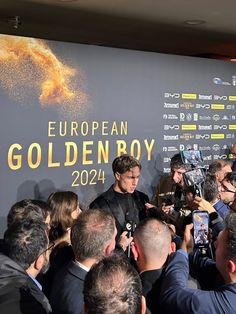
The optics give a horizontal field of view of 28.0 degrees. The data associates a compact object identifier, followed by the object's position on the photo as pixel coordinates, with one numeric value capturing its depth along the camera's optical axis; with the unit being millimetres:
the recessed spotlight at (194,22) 5465
